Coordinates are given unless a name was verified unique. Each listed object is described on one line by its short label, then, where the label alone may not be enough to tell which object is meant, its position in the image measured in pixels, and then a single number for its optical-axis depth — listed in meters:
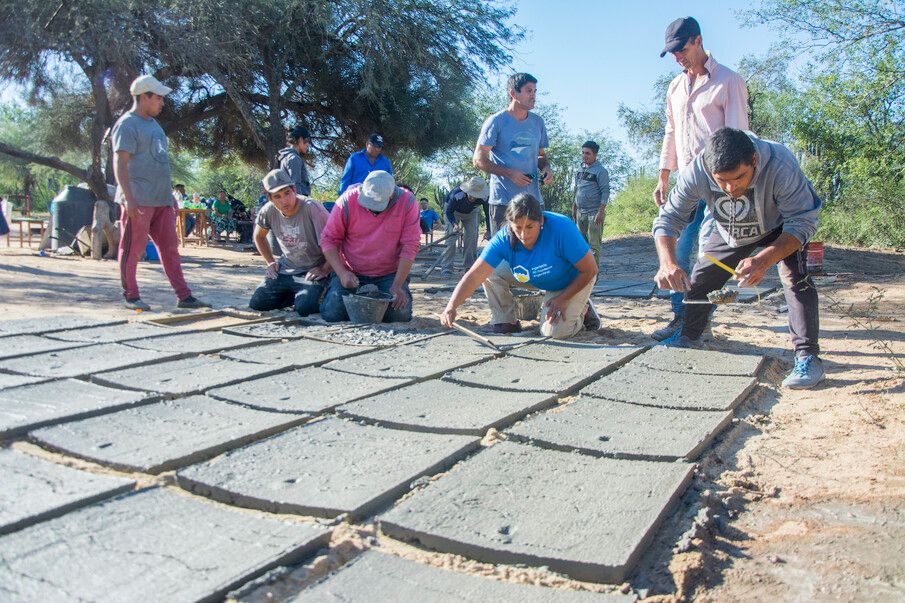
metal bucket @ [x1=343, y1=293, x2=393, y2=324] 4.95
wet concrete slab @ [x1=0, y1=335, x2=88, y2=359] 3.84
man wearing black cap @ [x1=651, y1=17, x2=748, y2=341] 4.15
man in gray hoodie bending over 3.24
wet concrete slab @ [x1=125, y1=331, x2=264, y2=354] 4.07
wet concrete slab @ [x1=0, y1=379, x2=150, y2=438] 2.63
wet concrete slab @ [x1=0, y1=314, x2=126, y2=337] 4.46
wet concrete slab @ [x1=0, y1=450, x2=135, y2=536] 1.86
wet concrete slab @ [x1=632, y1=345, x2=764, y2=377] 3.66
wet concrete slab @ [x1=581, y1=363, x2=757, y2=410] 3.09
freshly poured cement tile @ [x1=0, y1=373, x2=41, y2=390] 3.17
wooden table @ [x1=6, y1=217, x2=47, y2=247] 12.01
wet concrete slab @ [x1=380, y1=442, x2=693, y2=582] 1.73
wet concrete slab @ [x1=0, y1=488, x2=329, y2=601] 1.54
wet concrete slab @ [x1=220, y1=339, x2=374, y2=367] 3.82
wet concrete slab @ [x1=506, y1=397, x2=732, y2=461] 2.46
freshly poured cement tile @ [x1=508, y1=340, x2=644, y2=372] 3.87
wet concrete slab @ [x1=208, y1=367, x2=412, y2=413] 2.96
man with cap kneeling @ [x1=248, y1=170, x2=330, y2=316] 5.25
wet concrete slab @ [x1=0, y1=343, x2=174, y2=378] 3.47
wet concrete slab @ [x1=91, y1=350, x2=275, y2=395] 3.20
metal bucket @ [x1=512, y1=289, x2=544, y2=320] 5.09
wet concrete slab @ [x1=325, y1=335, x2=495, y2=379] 3.62
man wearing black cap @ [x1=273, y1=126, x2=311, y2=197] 7.07
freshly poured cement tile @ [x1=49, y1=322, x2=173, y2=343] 4.29
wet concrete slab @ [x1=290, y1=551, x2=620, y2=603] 1.55
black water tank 11.12
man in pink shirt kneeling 5.09
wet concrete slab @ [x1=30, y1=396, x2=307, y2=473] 2.31
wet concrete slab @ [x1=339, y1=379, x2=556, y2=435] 2.70
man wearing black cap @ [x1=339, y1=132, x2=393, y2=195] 6.92
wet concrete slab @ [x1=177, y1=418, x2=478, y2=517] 2.00
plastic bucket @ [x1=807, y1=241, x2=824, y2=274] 5.79
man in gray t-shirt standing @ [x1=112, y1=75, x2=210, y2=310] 5.29
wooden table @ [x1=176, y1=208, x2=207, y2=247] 14.18
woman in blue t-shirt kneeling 4.15
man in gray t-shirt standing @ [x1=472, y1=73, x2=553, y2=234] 5.08
